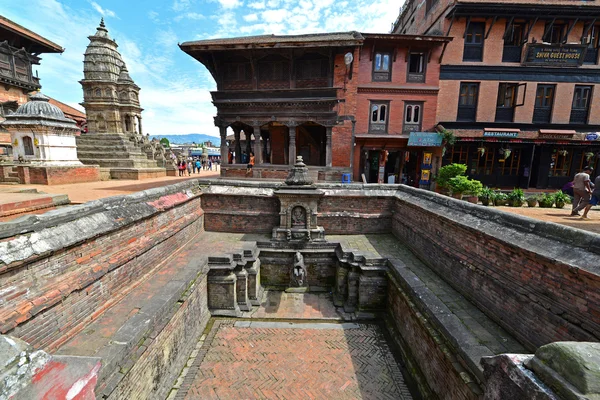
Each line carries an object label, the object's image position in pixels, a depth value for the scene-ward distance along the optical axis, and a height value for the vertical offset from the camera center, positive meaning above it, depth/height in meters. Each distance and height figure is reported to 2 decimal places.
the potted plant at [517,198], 12.53 -1.41
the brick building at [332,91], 15.43 +4.61
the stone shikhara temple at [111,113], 20.39 +4.36
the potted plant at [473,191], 12.08 -1.07
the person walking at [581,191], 9.26 -0.76
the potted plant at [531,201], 12.41 -1.52
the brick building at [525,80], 15.43 +5.59
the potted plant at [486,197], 12.60 -1.39
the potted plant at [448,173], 13.02 -0.26
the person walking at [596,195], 10.50 -1.04
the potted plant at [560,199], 12.17 -1.38
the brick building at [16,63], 21.61 +8.64
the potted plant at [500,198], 12.64 -1.44
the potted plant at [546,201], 12.22 -1.47
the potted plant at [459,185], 12.09 -0.81
